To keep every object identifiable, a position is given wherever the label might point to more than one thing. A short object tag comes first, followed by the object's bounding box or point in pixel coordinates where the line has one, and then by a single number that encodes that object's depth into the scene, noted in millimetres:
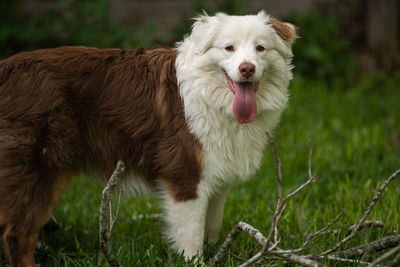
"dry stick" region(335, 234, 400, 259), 5914
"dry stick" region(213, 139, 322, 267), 4689
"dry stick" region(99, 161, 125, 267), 4824
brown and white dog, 6328
